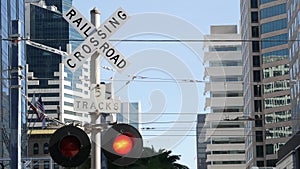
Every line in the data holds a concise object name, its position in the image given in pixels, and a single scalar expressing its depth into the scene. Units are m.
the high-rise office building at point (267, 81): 138.50
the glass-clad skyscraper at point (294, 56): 89.88
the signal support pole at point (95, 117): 7.71
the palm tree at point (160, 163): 44.30
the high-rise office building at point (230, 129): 179.00
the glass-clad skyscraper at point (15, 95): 14.10
